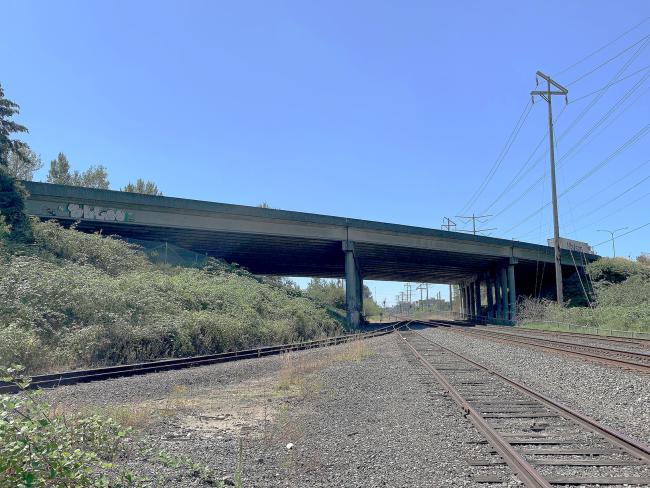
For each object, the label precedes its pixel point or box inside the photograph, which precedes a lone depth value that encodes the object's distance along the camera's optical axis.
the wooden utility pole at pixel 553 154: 36.41
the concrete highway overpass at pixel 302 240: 32.53
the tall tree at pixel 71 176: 59.47
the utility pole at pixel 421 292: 134.05
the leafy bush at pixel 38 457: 3.28
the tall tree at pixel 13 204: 25.59
